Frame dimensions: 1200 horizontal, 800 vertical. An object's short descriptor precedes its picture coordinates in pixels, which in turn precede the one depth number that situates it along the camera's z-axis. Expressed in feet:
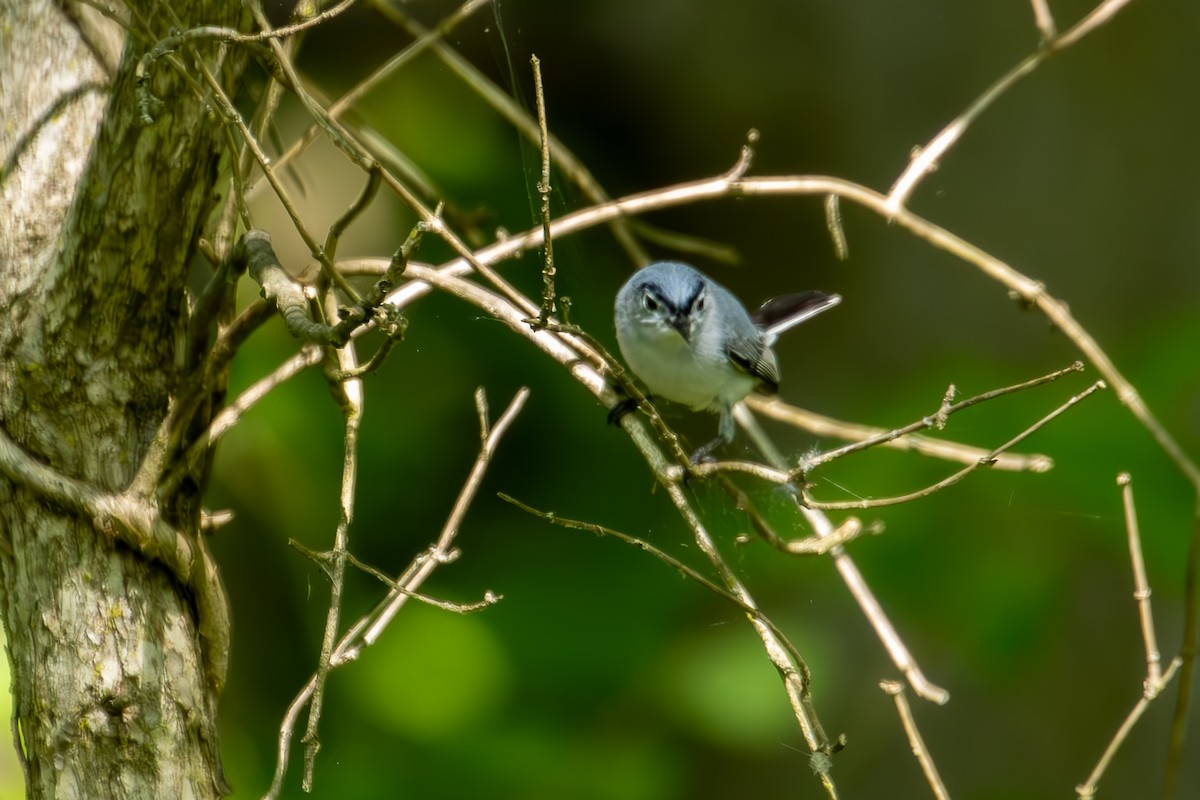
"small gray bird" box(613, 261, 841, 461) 13.86
